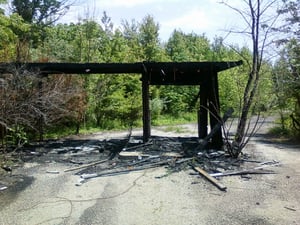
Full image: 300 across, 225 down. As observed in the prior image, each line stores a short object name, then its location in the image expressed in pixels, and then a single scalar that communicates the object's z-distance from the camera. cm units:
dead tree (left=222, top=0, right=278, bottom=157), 834
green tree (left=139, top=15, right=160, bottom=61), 2389
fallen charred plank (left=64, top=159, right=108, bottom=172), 723
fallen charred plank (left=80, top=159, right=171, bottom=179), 659
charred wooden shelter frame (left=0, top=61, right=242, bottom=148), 916
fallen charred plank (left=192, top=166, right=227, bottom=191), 563
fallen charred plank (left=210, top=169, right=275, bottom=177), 650
